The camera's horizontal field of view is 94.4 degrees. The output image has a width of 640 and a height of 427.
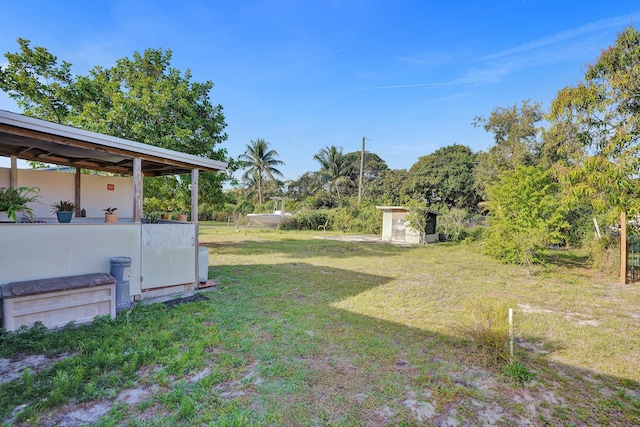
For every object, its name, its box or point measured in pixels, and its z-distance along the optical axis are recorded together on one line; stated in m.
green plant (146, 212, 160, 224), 5.51
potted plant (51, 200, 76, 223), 4.04
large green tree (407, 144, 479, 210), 22.81
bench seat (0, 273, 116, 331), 3.21
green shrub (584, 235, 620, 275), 7.58
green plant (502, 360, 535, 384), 2.70
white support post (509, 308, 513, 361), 2.98
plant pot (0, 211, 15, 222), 5.14
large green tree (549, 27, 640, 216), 5.48
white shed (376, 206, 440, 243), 15.06
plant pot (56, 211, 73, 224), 4.04
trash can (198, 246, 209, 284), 5.59
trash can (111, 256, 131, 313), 4.09
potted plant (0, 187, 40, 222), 3.53
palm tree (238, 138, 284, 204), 28.48
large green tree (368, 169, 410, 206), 24.95
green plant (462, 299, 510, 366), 3.02
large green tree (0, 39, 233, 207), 8.52
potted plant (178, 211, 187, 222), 5.64
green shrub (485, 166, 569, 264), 8.23
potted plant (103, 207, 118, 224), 4.51
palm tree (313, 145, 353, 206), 27.12
